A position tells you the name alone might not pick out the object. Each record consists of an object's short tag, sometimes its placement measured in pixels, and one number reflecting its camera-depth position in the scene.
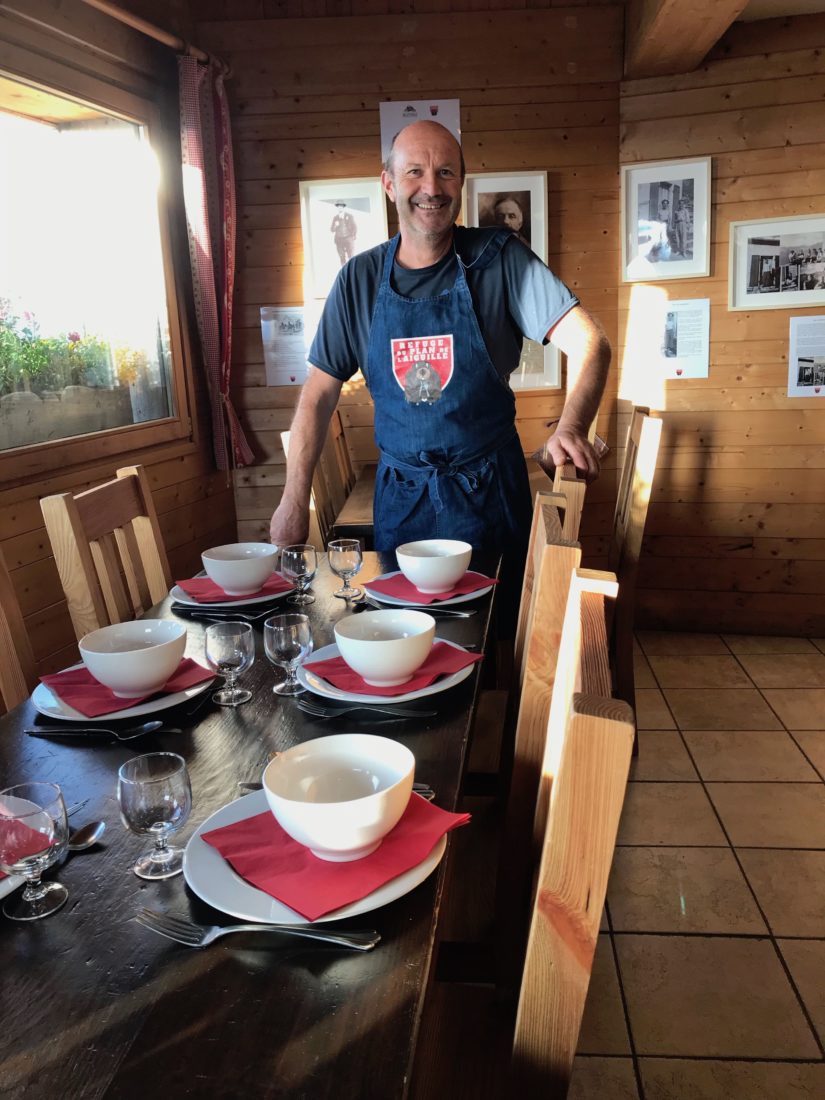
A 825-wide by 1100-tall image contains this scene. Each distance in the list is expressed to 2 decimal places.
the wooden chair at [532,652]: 1.14
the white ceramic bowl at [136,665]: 1.32
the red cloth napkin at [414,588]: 1.80
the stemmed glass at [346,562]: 1.85
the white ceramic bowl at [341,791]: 0.85
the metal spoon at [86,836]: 0.98
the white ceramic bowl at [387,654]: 1.31
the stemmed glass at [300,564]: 1.86
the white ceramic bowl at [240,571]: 1.84
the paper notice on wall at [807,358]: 3.70
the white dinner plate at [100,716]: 1.29
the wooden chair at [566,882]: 0.66
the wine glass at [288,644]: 1.38
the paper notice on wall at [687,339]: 3.78
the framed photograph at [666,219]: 3.67
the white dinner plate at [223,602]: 1.83
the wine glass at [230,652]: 1.34
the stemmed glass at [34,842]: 0.89
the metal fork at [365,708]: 1.28
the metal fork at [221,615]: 1.79
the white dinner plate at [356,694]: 1.31
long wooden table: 0.66
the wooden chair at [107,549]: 1.84
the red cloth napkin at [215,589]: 1.87
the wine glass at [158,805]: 0.92
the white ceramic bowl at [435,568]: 1.79
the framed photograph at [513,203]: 3.74
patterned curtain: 3.53
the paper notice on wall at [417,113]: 3.70
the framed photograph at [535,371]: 3.91
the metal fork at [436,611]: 1.73
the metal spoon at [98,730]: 1.26
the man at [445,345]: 2.32
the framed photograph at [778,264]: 3.64
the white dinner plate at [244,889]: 0.82
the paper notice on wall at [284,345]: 3.95
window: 2.79
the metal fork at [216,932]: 0.79
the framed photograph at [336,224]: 3.81
